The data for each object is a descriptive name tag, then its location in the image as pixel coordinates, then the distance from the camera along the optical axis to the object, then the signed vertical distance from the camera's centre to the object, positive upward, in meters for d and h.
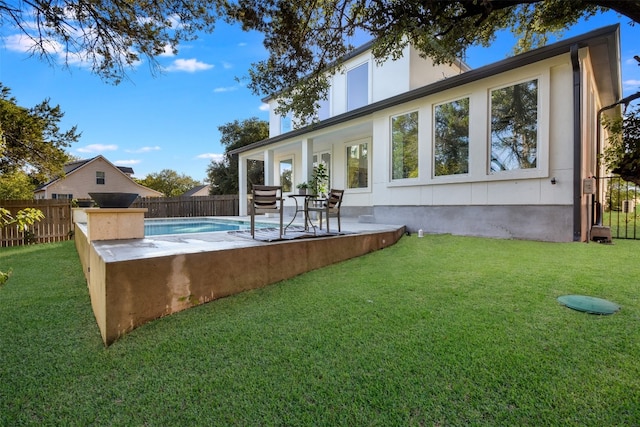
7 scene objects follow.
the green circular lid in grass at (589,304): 3.00 -1.00
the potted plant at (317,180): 10.42 +0.94
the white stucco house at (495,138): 5.97 +1.54
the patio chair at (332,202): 5.87 +0.08
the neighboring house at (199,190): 43.69 +2.38
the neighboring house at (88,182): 27.30 +2.42
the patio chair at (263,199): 5.14 +0.13
